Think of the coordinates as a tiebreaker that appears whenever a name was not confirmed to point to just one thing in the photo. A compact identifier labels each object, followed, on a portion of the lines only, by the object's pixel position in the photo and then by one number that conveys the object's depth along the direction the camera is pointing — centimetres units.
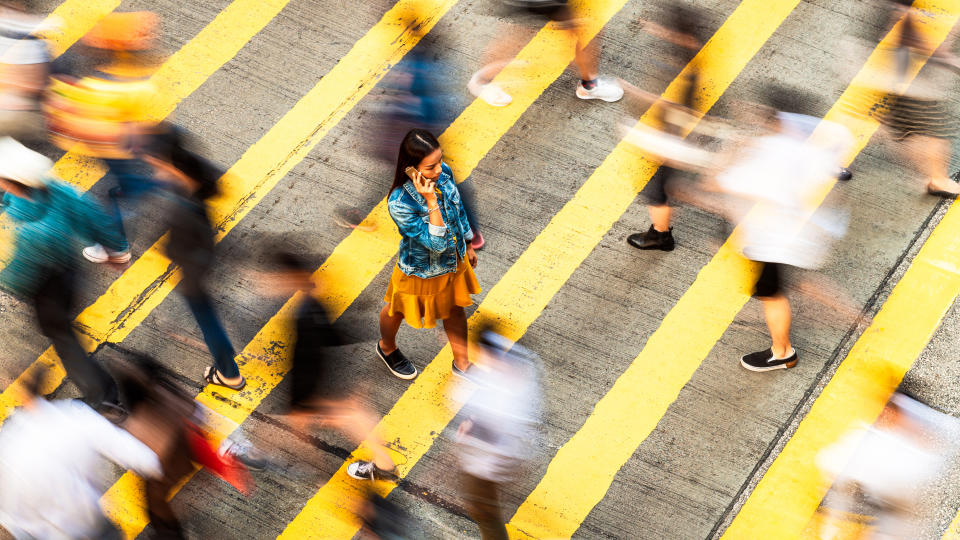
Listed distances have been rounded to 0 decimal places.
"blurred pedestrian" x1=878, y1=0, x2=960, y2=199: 1633
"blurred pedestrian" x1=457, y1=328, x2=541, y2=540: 1154
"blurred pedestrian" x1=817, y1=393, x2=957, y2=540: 1311
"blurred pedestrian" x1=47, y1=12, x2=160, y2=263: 1433
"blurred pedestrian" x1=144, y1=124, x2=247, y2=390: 1284
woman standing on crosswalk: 1195
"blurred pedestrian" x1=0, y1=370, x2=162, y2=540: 1098
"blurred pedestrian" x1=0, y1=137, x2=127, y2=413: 1245
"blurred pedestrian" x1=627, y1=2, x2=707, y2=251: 1523
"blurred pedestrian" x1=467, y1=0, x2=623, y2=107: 1733
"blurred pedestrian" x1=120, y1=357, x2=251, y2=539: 1152
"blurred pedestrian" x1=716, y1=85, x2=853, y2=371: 1310
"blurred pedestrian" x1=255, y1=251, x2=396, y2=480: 1305
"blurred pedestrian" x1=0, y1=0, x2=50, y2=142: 1539
